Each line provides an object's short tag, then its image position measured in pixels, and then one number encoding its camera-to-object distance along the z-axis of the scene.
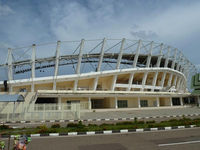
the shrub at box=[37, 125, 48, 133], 10.22
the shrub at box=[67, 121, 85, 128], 12.38
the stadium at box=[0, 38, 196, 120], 25.69
